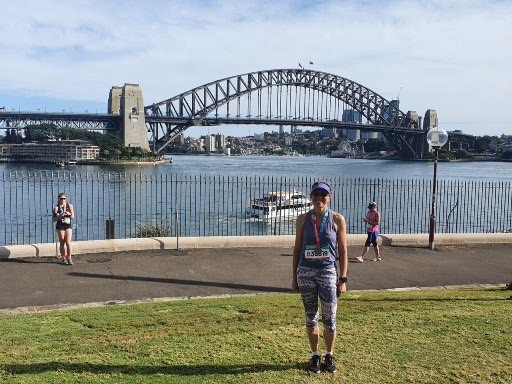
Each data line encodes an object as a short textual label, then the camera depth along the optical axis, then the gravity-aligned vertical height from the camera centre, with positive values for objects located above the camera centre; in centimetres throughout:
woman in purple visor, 467 -87
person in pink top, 1108 -139
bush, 1466 -200
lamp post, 1241 +34
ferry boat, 3194 -301
